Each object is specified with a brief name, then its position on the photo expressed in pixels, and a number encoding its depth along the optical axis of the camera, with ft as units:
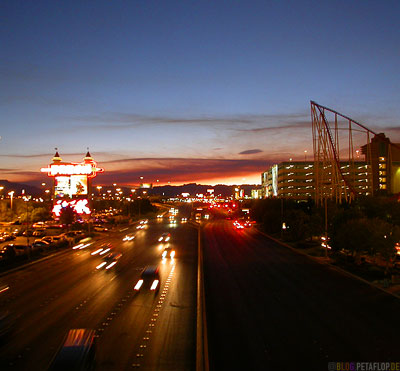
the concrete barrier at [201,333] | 41.29
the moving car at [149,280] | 80.33
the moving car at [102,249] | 141.88
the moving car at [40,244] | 150.41
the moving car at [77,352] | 33.61
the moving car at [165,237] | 181.18
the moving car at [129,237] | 188.86
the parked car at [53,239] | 168.66
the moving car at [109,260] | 110.52
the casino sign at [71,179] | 317.22
